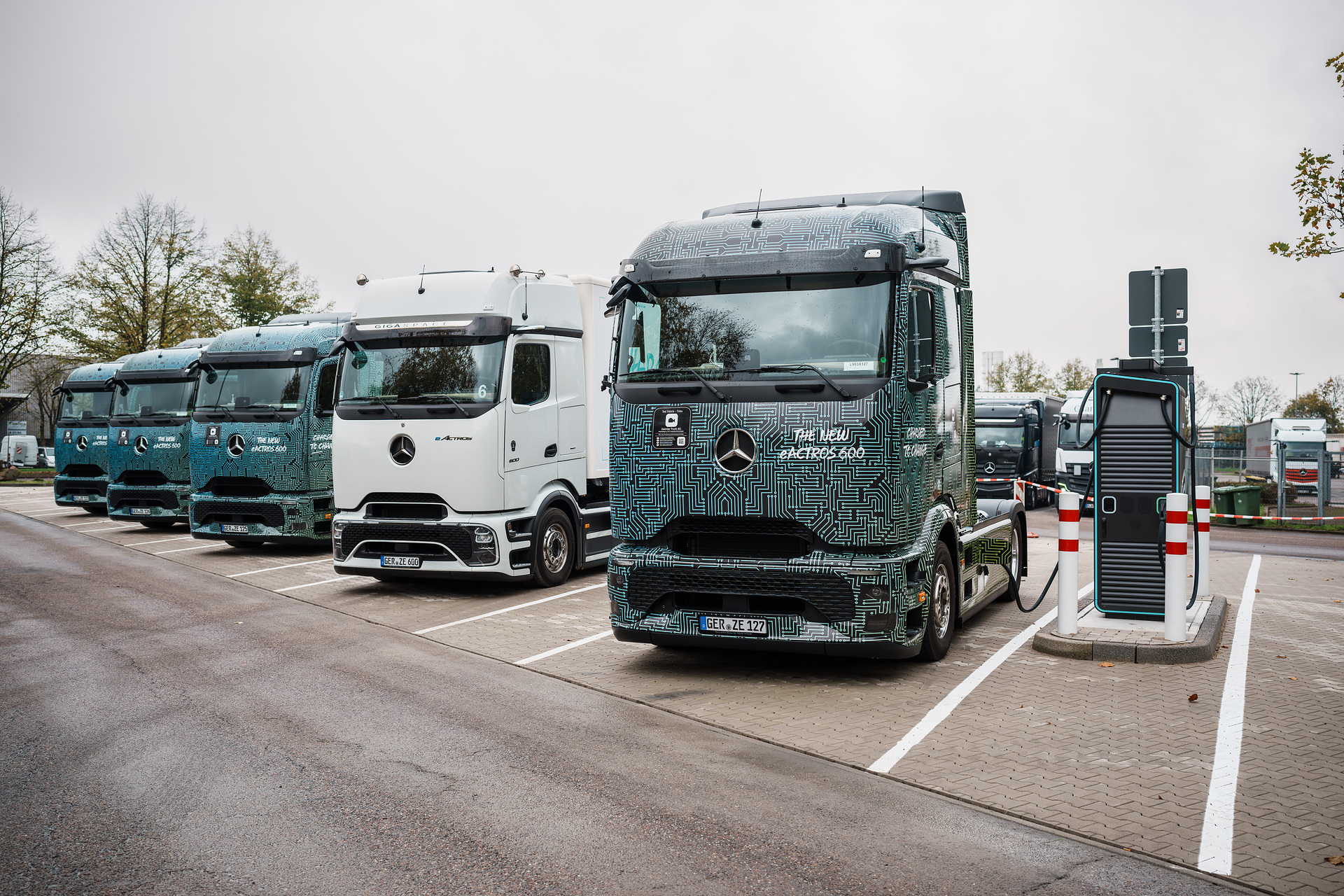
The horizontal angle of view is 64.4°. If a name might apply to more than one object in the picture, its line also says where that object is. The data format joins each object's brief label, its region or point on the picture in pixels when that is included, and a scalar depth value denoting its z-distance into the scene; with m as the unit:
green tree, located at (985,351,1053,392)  64.19
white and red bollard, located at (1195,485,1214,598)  9.22
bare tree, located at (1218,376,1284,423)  74.38
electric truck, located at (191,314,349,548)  14.64
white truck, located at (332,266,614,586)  11.02
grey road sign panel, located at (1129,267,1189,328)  9.30
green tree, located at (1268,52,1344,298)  12.76
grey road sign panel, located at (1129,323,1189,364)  9.30
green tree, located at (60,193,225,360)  37.94
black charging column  8.34
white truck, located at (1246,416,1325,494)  37.03
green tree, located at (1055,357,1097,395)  64.47
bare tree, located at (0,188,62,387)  38.59
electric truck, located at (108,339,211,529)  17.97
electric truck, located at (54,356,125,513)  21.30
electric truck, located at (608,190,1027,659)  6.92
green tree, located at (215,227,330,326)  42.56
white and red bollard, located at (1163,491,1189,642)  7.76
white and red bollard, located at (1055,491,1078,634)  8.05
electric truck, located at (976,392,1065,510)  27.16
